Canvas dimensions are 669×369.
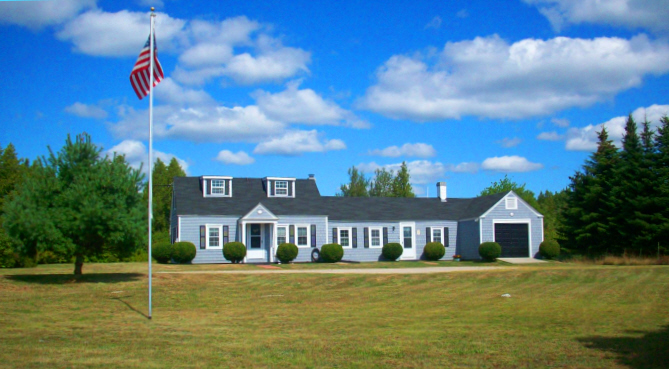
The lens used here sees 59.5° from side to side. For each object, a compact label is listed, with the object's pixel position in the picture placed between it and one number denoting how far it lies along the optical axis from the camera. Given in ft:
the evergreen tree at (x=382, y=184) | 229.19
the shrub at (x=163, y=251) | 105.40
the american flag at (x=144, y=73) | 47.34
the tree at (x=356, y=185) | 237.04
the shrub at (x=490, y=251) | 113.80
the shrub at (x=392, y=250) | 120.06
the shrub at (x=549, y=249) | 118.11
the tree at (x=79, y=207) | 59.52
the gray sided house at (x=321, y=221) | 111.86
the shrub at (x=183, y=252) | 104.99
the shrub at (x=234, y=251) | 107.04
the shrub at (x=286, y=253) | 108.88
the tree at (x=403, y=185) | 212.64
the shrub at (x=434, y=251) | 122.42
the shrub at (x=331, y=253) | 111.75
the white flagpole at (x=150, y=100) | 45.85
